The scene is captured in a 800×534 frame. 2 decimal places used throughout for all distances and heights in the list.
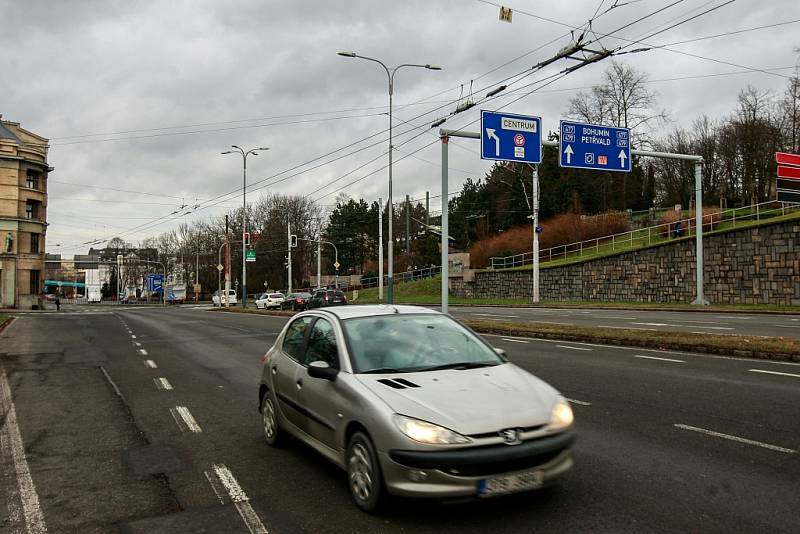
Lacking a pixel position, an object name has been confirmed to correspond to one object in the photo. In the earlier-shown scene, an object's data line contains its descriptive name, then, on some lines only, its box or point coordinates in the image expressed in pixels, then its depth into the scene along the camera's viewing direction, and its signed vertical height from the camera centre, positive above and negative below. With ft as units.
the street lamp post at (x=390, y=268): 90.03 +1.99
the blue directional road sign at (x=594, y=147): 76.59 +16.31
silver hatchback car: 13.21 -3.00
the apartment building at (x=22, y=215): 184.03 +19.52
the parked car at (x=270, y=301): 172.86 -5.98
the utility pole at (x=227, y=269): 170.52 +2.89
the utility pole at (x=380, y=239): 149.59 +9.43
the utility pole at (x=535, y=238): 124.88 +8.12
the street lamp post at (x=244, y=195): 159.47 +21.49
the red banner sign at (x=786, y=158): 80.84 +15.62
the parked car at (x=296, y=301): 158.71 -5.54
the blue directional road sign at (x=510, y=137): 67.36 +15.42
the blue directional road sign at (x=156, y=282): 313.73 -1.19
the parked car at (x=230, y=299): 223.26 -6.96
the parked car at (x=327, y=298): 130.82 -4.08
